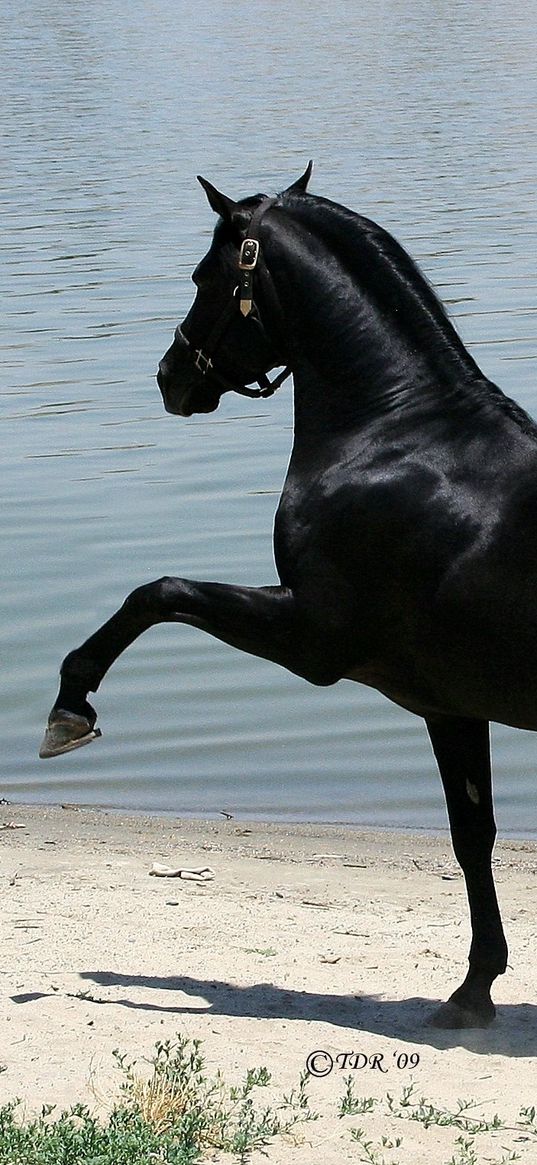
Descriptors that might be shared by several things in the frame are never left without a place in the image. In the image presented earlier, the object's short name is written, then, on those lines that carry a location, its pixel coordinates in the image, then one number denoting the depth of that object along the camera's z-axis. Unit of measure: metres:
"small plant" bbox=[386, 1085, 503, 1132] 8.84
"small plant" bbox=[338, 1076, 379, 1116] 9.02
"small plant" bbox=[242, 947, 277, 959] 11.68
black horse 9.75
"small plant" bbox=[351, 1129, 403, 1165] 8.48
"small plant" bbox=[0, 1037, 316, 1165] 8.12
